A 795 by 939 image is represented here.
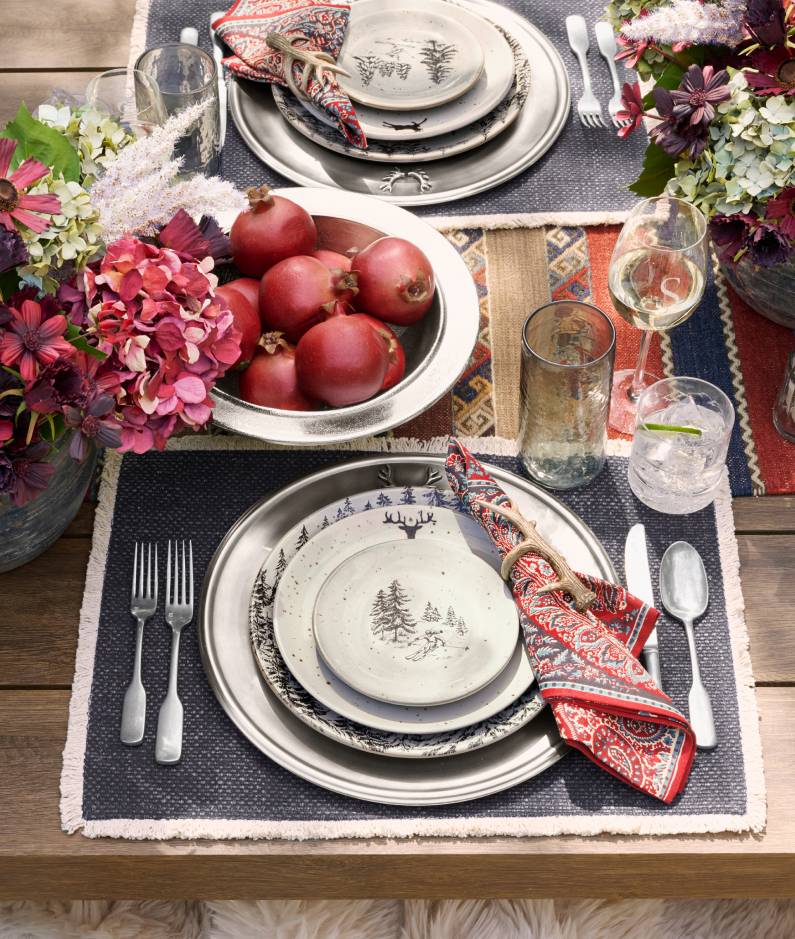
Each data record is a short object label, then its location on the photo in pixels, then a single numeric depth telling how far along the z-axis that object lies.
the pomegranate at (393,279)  1.03
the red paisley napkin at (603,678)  0.84
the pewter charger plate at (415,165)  1.26
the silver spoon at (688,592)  0.90
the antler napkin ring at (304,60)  1.27
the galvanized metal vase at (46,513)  0.92
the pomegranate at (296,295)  1.01
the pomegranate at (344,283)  1.02
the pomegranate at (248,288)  1.05
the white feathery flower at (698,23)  1.00
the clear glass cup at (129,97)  1.21
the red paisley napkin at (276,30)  1.31
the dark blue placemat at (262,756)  0.85
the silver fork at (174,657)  0.88
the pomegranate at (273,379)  1.01
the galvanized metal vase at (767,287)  1.10
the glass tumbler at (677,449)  1.00
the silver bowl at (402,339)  0.99
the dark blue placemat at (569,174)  1.27
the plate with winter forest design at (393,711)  0.85
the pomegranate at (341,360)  0.97
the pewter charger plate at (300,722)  0.85
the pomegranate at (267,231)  1.05
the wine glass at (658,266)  1.00
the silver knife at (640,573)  0.92
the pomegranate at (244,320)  1.00
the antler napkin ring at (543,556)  0.91
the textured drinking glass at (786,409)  1.06
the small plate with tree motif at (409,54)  1.29
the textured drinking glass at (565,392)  0.95
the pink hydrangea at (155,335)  0.83
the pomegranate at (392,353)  1.03
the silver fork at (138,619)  0.89
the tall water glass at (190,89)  1.25
